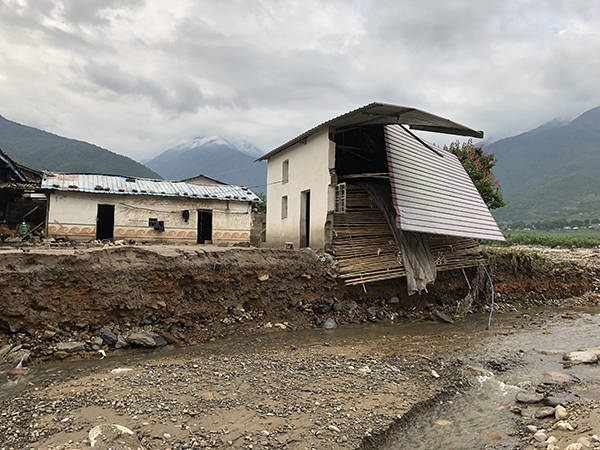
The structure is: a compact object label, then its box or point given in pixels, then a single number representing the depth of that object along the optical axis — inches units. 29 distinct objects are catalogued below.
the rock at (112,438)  170.2
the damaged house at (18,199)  635.5
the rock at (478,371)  295.0
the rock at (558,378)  279.7
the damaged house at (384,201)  468.4
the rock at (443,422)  217.2
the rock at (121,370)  276.2
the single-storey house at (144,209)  642.8
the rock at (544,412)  220.5
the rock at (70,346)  308.8
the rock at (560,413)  214.2
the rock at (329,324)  425.4
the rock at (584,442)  173.9
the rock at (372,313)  459.8
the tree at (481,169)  903.4
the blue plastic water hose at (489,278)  470.2
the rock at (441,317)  482.7
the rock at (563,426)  197.1
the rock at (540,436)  192.9
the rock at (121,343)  327.0
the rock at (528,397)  241.8
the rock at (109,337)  329.1
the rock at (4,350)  289.8
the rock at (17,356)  288.0
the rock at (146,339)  330.0
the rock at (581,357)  321.4
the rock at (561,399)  236.7
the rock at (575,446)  171.6
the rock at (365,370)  275.6
